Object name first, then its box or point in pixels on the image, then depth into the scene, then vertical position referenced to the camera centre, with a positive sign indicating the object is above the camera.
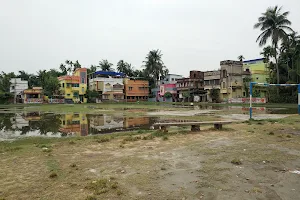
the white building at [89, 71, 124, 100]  73.94 +3.68
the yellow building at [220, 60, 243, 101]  59.47 +4.23
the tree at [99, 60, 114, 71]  86.38 +11.09
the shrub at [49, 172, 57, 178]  5.25 -1.70
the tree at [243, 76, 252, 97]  58.22 +3.08
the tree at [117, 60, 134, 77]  87.51 +10.43
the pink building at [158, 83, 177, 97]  74.56 +2.31
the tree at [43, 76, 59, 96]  66.69 +3.19
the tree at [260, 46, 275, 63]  54.67 +9.93
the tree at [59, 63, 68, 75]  86.44 +10.17
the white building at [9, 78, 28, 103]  71.94 +3.19
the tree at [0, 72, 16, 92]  68.62 +4.21
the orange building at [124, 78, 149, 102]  77.39 +2.16
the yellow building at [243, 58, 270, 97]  57.50 +5.66
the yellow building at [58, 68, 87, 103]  69.62 +3.23
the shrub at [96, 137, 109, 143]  9.46 -1.71
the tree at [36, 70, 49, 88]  70.17 +6.38
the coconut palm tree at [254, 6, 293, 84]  42.72 +12.64
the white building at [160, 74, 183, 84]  83.62 +6.13
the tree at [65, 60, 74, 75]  86.38 +11.92
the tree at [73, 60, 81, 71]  86.19 +11.50
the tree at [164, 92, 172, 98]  73.19 +0.42
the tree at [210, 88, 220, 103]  62.31 +0.51
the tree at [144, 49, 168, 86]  72.75 +9.89
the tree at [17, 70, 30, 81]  88.84 +8.38
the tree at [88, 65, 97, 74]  83.81 +9.83
